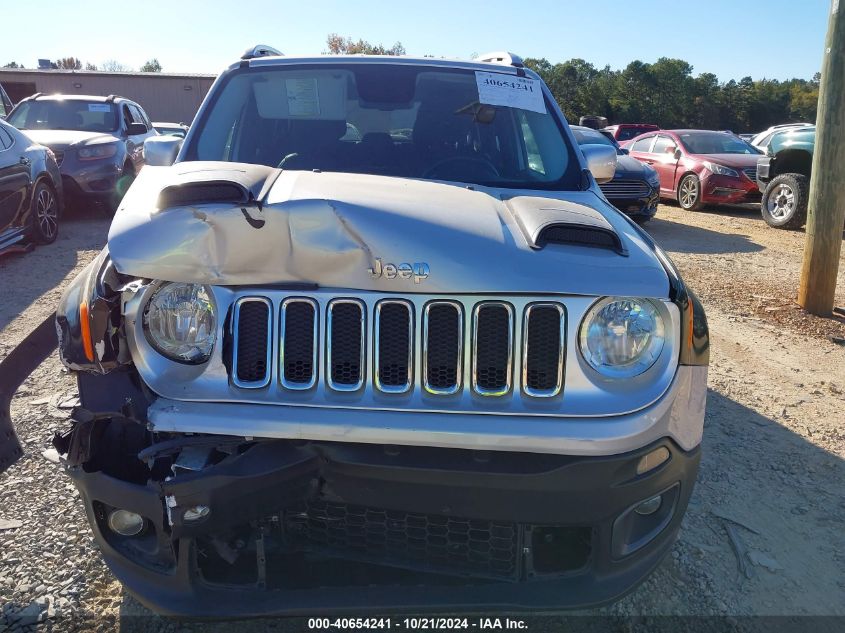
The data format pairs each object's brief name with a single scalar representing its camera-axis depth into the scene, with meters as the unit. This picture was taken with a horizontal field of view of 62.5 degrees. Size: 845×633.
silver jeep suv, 1.86
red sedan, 12.02
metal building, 30.58
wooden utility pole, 5.58
